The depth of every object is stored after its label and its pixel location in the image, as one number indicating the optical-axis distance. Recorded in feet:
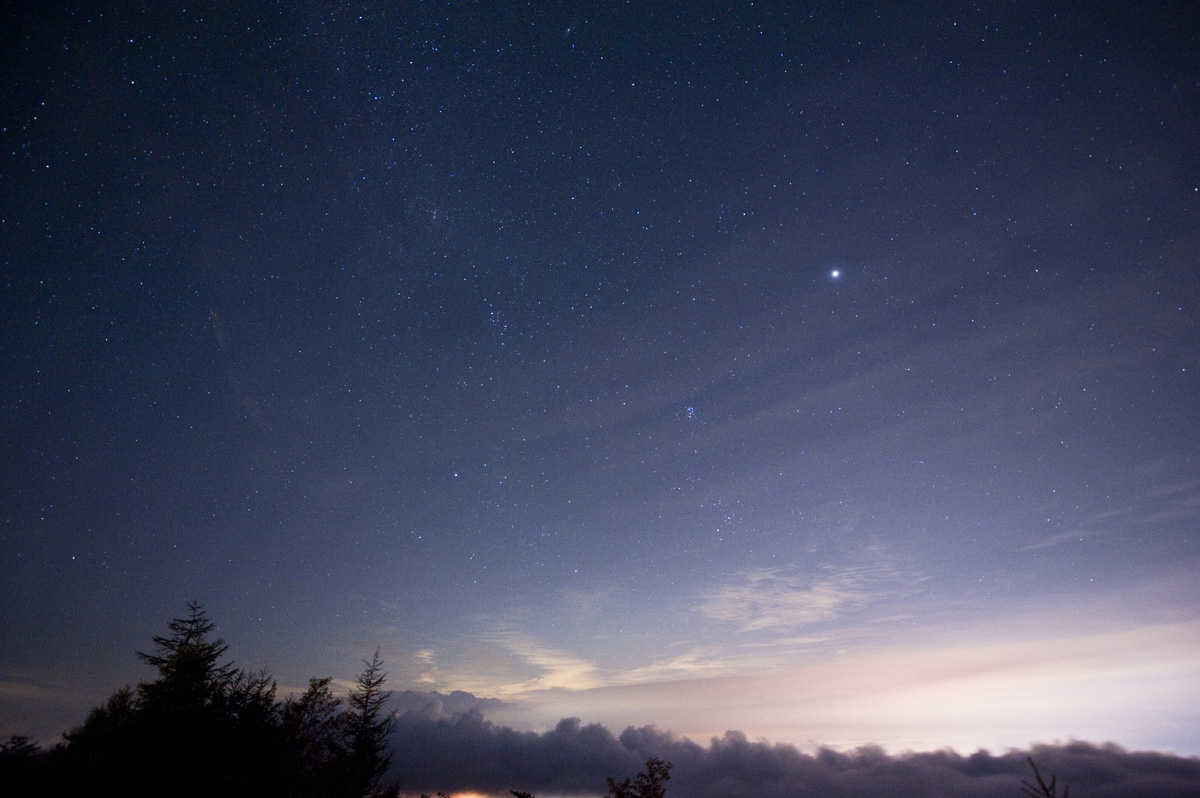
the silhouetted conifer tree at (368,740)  96.78
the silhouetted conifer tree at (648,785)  48.06
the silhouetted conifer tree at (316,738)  80.48
